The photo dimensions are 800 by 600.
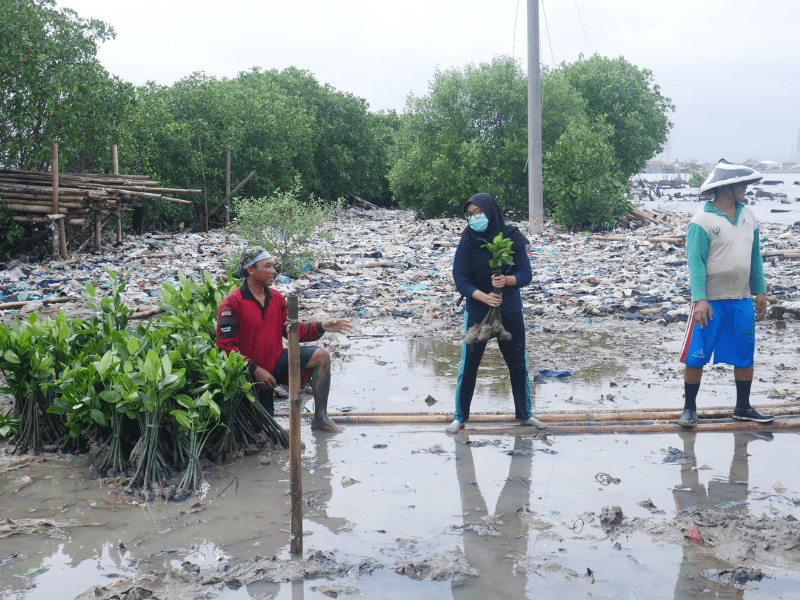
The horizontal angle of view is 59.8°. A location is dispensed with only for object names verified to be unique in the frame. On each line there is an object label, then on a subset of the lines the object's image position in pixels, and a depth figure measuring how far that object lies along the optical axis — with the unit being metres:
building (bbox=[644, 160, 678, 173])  89.82
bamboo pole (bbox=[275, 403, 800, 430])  5.04
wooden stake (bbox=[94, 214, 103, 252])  15.24
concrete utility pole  18.03
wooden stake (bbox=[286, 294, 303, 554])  3.19
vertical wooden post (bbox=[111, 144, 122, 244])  16.08
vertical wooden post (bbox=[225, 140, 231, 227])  21.67
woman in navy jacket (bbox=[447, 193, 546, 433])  4.71
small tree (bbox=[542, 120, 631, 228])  19.25
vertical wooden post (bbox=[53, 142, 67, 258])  13.82
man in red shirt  4.66
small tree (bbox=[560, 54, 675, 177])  32.28
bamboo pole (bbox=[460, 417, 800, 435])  4.86
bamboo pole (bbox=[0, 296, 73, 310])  9.52
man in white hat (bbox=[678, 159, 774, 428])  4.67
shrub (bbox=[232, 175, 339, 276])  12.32
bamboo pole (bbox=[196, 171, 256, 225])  21.10
